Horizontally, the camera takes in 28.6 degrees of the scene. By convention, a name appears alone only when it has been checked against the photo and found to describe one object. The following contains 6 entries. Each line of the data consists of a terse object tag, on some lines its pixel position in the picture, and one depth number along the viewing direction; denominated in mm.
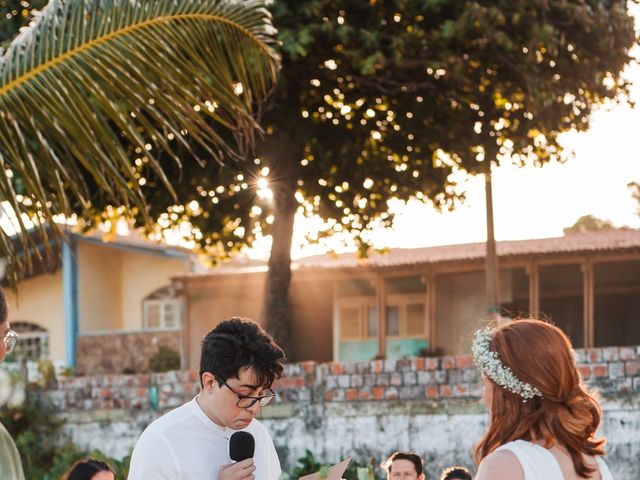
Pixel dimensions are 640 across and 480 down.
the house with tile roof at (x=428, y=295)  26641
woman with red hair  3871
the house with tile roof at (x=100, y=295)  35188
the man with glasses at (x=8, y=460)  3365
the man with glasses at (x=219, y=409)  4270
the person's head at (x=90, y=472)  7016
